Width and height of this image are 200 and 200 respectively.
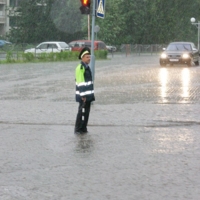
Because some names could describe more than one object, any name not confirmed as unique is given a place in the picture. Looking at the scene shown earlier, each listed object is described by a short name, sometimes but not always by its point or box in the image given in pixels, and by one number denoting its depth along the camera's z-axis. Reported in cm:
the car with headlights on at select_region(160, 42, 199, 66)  4306
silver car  6315
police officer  1250
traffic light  1878
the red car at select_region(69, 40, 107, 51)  6706
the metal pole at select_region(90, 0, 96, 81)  1812
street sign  1836
